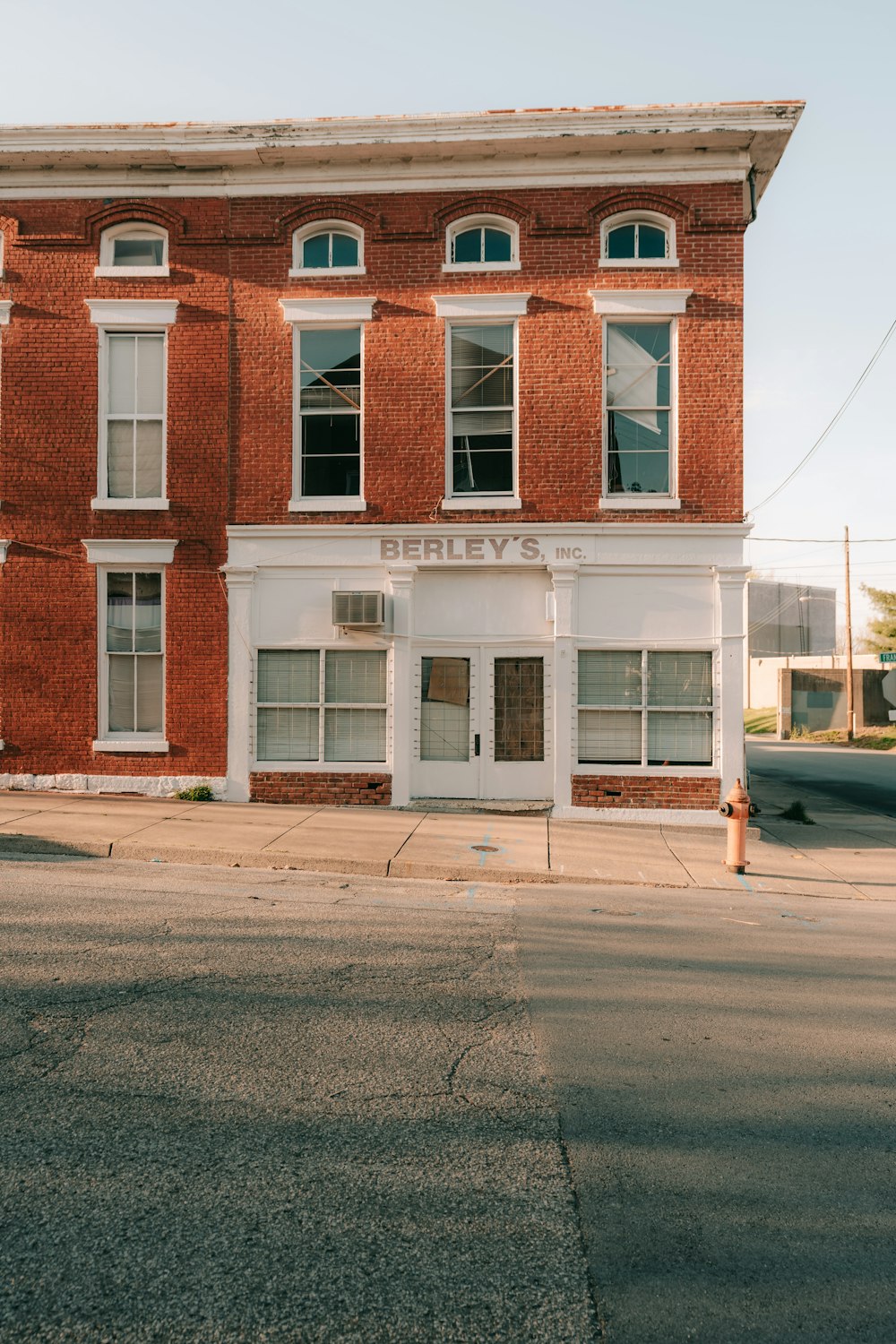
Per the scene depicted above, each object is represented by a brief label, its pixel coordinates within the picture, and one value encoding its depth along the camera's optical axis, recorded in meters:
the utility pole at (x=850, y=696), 40.00
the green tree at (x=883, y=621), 46.81
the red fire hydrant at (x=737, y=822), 10.37
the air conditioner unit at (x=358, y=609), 13.51
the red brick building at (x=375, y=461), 13.62
